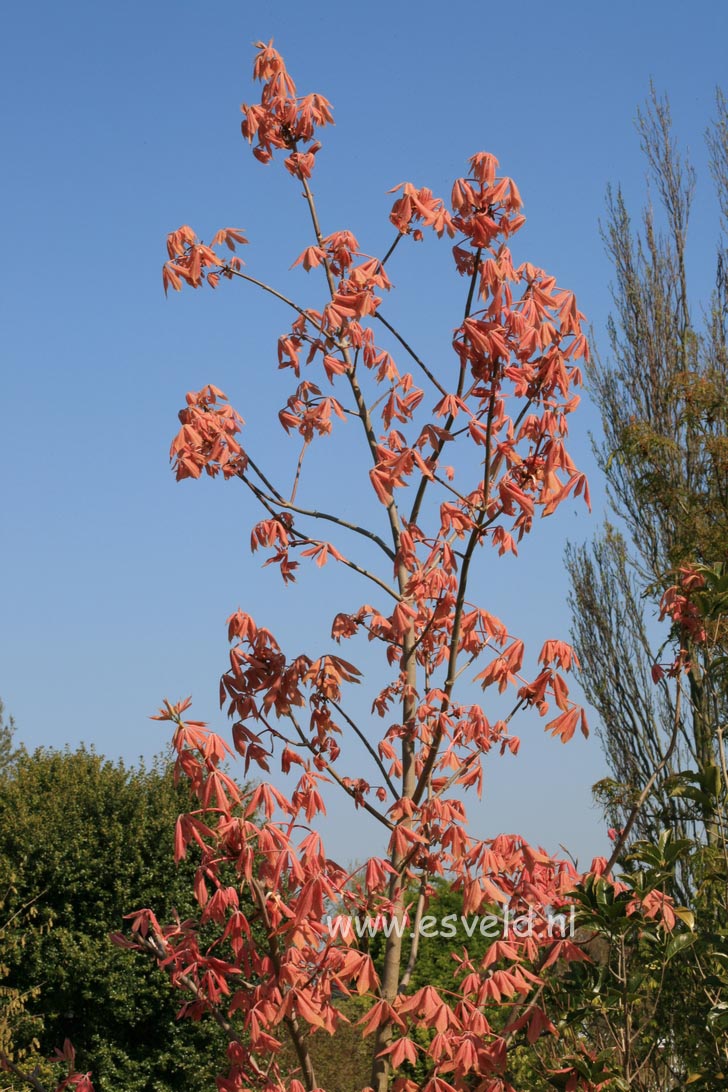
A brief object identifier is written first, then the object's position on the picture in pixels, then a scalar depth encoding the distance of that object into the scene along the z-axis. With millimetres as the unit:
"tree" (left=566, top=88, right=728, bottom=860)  11297
